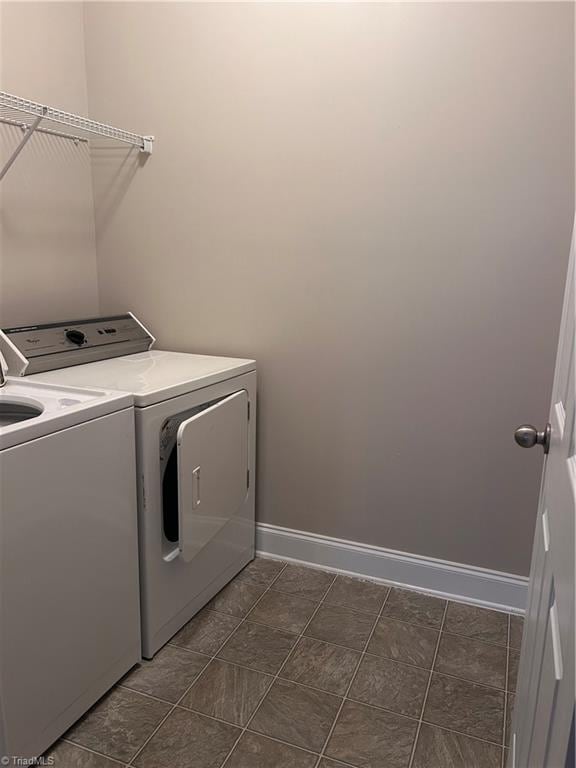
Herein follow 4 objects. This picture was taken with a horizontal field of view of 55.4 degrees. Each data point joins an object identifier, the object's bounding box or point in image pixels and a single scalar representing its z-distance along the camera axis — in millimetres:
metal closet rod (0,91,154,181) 1747
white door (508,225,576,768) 672
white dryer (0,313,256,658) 1725
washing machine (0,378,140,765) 1279
